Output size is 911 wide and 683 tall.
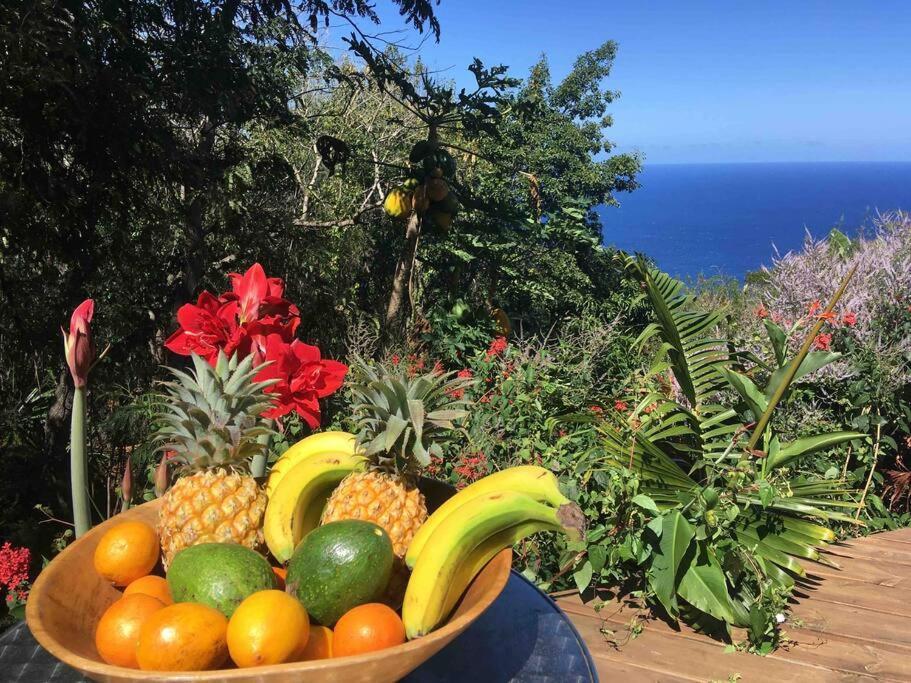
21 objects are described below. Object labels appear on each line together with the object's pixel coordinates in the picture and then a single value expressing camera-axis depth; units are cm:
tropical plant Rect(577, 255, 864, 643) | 283
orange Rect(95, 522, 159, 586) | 113
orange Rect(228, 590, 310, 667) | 86
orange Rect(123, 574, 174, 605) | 108
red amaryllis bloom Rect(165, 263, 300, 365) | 139
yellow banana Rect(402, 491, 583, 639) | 103
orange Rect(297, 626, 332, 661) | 97
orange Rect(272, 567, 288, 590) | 112
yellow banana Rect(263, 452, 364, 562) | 123
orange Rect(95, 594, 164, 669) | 93
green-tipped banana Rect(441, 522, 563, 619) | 109
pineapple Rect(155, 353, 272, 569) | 117
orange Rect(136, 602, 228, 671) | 85
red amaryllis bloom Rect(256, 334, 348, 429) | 137
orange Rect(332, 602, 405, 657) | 95
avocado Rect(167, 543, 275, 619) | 98
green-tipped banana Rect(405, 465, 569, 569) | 113
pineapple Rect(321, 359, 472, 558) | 121
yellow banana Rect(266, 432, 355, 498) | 139
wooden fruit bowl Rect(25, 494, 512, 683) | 80
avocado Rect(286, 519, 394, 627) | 102
